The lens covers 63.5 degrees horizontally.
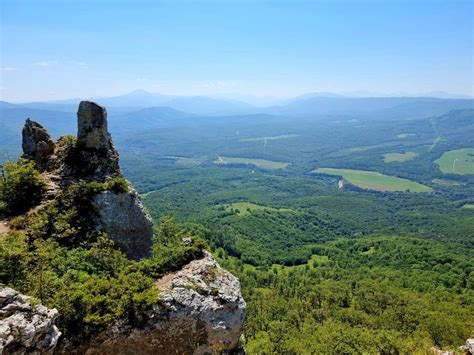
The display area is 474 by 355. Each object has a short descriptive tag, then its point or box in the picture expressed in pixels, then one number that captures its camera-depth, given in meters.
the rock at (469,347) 21.89
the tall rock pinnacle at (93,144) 26.38
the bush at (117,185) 24.28
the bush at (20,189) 23.64
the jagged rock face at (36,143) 28.27
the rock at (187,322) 15.95
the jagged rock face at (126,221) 23.55
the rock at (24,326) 12.09
